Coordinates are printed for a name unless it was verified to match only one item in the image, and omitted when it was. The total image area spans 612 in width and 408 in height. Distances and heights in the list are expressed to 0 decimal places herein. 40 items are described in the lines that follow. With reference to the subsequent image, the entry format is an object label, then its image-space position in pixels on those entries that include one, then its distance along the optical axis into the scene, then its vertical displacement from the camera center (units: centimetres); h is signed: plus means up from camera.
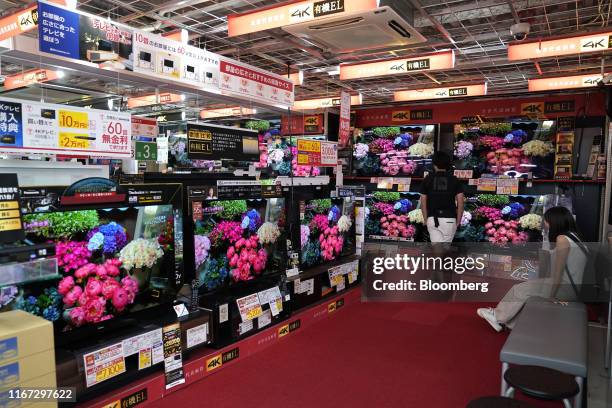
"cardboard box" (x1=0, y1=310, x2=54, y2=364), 155 -62
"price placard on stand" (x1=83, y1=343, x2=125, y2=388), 238 -110
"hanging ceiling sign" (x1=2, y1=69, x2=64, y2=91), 731 +167
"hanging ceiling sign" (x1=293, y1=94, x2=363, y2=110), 1078 +181
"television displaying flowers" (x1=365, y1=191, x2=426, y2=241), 750 -76
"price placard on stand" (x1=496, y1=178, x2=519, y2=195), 663 -17
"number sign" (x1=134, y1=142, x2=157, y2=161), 754 +36
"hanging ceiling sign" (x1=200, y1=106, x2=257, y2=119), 1045 +165
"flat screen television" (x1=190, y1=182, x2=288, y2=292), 324 -54
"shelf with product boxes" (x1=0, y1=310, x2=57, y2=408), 154 -69
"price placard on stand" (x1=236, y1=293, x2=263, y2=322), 344 -110
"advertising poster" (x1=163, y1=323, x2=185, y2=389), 284 -123
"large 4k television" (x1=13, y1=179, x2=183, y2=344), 229 -49
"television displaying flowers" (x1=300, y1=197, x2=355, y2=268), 452 -64
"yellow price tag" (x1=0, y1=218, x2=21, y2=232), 179 -23
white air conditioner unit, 412 +148
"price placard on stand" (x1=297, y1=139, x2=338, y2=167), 506 +25
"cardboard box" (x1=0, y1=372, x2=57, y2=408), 153 -82
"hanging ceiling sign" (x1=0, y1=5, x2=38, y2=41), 479 +168
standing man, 547 -32
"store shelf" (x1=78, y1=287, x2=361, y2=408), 259 -141
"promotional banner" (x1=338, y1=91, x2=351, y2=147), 602 +77
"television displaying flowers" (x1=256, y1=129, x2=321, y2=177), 750 +24
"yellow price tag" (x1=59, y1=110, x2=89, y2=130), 368 +44
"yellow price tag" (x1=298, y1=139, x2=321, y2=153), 503 +32
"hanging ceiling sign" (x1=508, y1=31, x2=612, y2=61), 523 +165
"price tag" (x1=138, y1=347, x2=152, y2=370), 268 -117
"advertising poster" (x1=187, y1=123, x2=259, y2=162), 463 +34
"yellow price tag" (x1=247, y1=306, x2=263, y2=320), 351 -116
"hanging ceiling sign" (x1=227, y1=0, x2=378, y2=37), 405 +160
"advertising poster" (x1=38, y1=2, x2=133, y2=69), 416 +138
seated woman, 358 -74
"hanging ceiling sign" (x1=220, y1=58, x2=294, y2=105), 595 +129
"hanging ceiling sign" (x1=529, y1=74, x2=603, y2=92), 734 +163
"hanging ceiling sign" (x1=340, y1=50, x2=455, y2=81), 636 +165
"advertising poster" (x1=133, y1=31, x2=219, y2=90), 502 +138
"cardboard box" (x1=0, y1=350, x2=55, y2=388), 153 -73
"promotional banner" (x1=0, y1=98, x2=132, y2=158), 340 +34
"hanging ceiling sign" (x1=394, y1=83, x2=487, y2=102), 849 +165
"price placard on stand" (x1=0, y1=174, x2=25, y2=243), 179 -17
